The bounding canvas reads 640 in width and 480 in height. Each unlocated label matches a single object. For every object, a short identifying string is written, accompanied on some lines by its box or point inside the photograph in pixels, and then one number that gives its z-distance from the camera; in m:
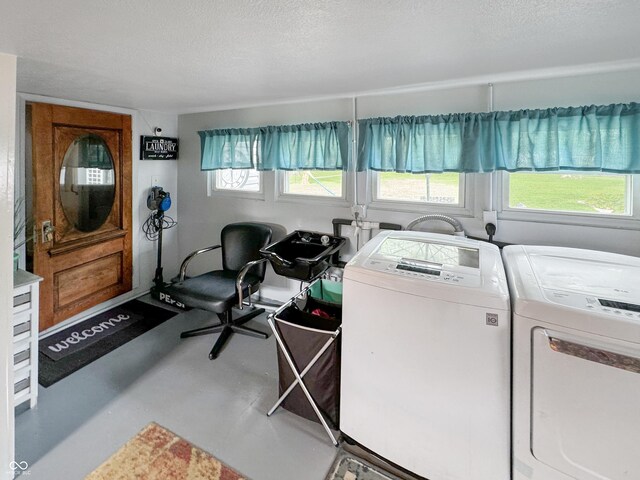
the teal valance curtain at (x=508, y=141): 1.93
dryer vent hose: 2.41
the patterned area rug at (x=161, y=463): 1.59
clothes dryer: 1.11
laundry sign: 3.43
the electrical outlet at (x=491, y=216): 2.34
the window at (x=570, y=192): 2.08
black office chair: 2.58
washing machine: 1.36
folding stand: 1.78
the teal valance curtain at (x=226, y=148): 3.24
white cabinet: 1.89
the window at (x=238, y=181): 3.43
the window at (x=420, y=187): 2.55
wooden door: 2.68
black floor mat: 2.33
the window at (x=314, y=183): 3.00
